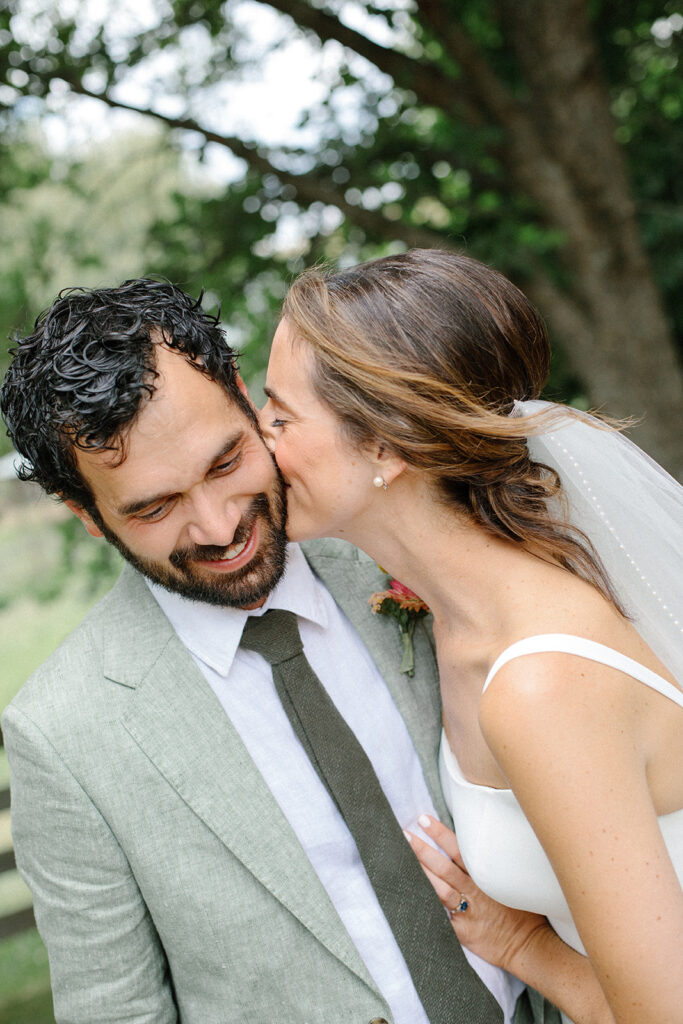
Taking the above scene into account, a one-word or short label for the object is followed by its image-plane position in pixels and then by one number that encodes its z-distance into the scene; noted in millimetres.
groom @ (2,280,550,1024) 1107
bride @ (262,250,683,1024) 1034
